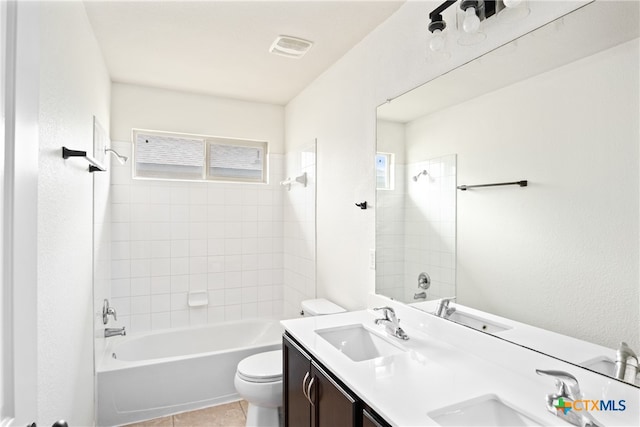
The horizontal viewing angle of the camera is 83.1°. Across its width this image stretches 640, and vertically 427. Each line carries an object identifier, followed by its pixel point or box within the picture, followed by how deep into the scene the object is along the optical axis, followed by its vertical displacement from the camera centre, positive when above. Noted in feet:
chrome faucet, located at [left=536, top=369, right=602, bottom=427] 3.15 -1.70
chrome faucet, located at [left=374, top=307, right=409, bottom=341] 5.52 -1.73
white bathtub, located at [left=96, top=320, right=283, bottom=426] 8.16 -3.98
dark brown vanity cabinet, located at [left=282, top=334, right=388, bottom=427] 3.93 -2.38
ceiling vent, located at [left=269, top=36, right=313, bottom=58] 7.51 +3.61
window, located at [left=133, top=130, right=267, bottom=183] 10.92 +1.80
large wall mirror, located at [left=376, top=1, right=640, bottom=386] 3.46 +0.40
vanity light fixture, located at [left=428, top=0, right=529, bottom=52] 4.39 +2.58
